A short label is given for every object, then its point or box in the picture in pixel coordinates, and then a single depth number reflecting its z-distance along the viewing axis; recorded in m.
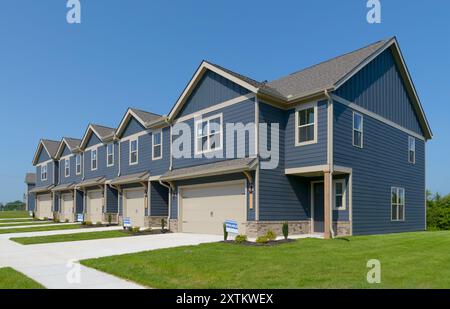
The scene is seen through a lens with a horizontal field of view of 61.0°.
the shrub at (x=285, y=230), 13.85
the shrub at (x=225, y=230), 14.26
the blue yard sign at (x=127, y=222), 20.98
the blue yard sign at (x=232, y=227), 14.14
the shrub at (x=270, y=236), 13.67
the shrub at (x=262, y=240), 13.23
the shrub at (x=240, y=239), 13.54
